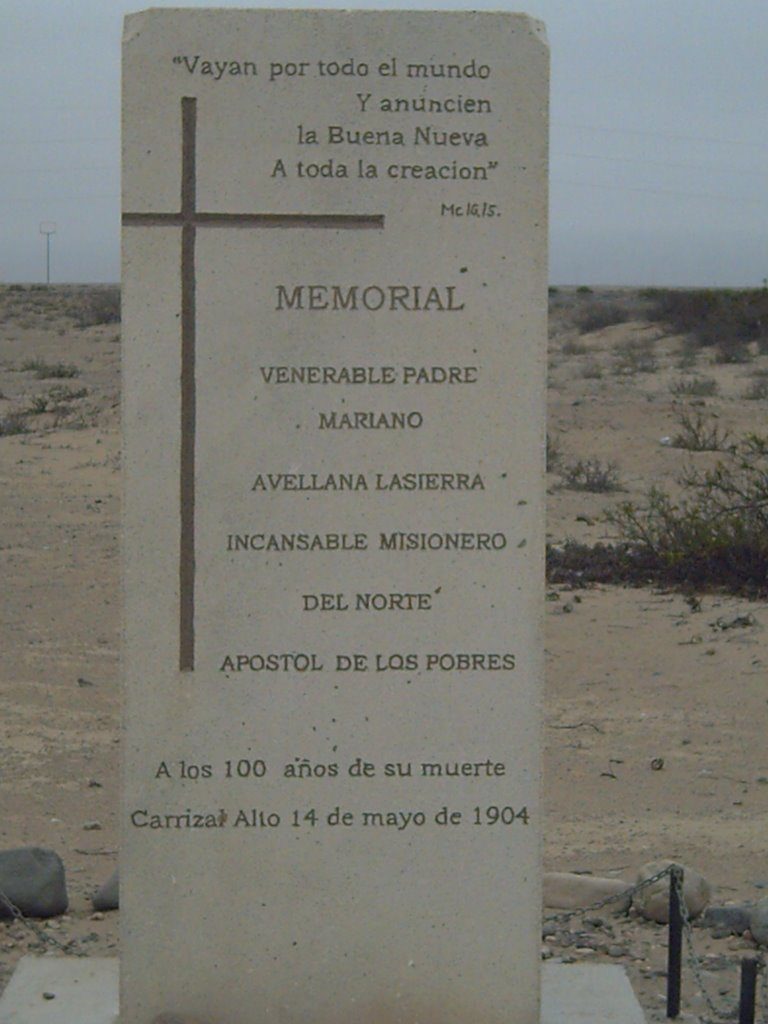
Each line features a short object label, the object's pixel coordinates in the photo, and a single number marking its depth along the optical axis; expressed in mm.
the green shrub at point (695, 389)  21781
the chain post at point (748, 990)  3787
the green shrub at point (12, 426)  17406
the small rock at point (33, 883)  4969
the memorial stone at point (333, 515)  3750
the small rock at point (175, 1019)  3848
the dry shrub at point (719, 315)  31922
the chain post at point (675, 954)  4227
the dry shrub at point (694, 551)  9591
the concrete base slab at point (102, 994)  4062
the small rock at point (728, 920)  4852
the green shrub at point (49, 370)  26328
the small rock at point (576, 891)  5082
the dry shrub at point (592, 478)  14102
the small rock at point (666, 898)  4934
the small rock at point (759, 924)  4766
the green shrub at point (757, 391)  21547
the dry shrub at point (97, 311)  38781
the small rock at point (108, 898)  5055
